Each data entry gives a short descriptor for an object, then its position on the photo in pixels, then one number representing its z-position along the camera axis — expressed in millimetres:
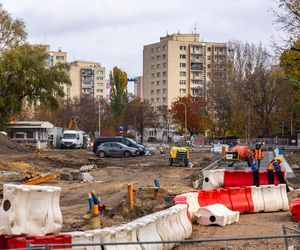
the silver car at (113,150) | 51250
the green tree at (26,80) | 57938
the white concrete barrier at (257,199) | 16938
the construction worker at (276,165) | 21016
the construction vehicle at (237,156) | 33906
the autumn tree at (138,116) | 110375
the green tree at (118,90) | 122750
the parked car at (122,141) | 53991
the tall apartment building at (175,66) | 140250
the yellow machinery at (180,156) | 39031
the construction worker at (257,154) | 30033
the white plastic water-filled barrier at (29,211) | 8336
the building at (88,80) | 183375
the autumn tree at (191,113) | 101819
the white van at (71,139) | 68938
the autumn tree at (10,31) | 60706
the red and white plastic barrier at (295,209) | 14107
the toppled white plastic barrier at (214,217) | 14391
